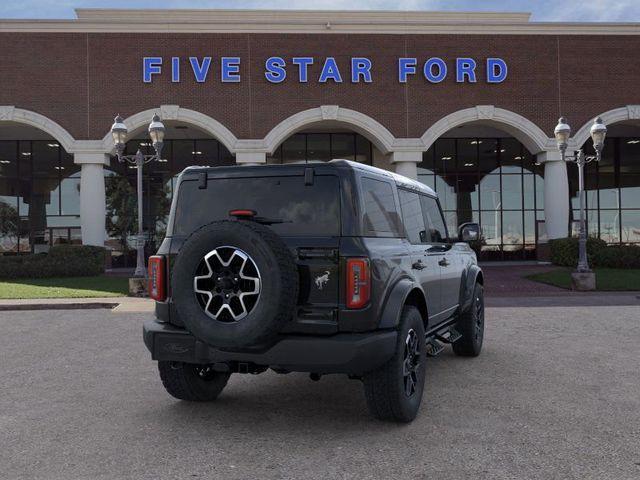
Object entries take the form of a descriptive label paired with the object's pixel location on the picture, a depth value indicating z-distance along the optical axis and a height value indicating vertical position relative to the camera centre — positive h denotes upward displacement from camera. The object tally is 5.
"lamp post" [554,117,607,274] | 16.75 +3.00
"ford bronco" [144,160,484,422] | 4.18 -0.27
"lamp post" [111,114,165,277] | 16.44 +3.11
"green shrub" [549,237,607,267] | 22.31 -0.22
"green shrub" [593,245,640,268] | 21.88 -0.57
